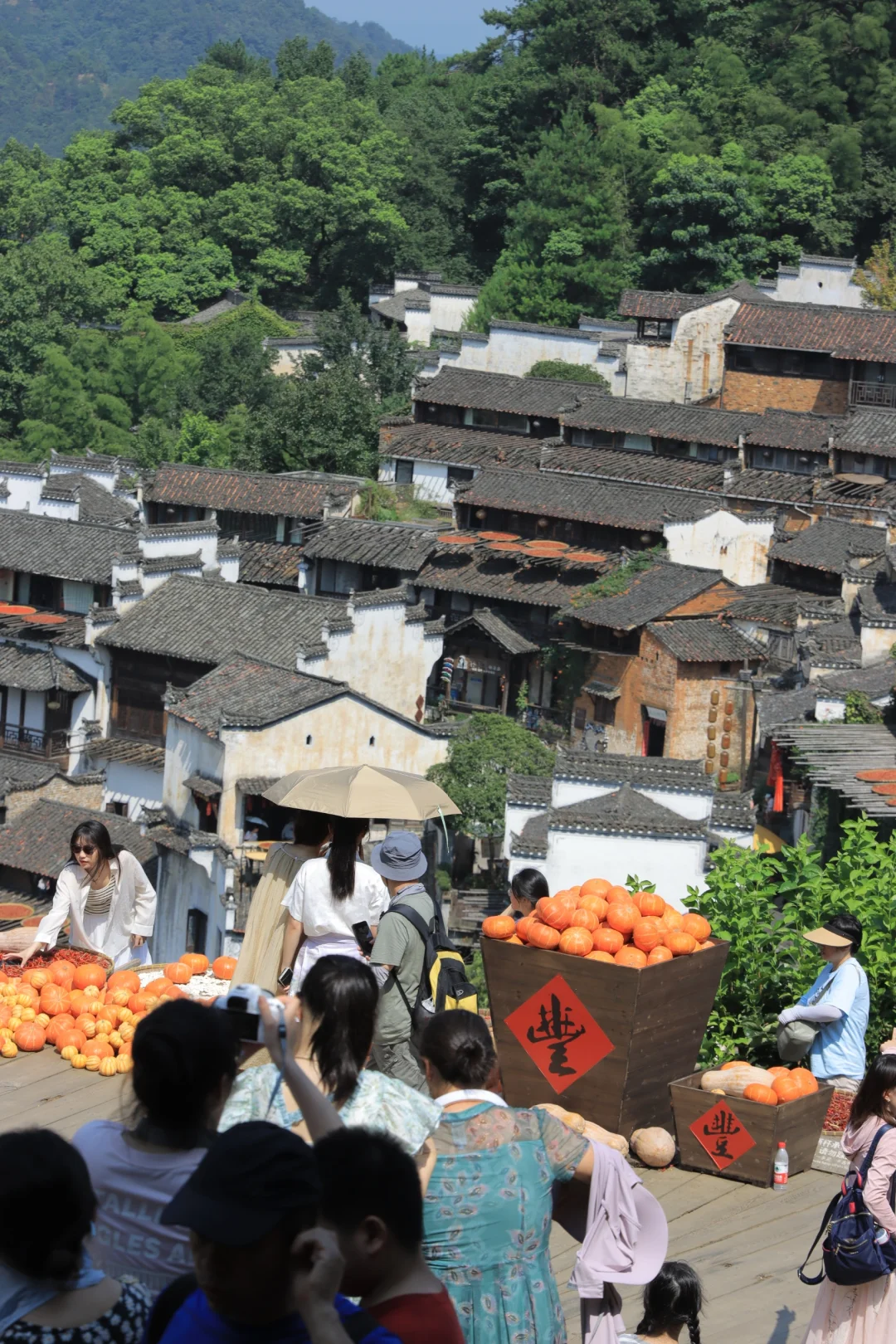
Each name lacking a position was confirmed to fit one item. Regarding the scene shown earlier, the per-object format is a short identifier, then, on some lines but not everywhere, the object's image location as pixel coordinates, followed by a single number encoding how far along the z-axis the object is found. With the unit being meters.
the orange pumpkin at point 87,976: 18.81
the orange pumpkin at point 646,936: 15.61
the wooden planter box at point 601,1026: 15.20
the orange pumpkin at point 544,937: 15.54
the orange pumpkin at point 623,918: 15.72
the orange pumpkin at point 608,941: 15.42
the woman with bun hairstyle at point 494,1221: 9.84
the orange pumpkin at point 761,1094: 15.52
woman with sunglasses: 18.11
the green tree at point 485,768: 58.72
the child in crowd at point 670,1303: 11.27
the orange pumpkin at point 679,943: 15.55
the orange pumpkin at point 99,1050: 17.41
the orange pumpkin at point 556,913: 15.66
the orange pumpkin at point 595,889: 16.47
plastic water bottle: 15.29
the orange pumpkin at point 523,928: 15.68
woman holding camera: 9.00
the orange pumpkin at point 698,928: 15.98
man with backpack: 13.67
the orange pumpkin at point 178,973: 19.77
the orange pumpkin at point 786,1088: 15.59
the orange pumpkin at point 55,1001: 18.34
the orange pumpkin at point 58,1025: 17.62
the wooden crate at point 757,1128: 15.28
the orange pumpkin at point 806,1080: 15.70
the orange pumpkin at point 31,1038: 17.66
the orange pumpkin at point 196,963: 20.52
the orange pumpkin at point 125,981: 18.75
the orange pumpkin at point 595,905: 15.87
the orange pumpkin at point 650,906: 16.31
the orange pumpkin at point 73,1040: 17.45
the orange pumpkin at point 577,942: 15.30
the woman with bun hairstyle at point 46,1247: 7.88
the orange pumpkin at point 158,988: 18.58
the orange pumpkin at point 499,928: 15.90
